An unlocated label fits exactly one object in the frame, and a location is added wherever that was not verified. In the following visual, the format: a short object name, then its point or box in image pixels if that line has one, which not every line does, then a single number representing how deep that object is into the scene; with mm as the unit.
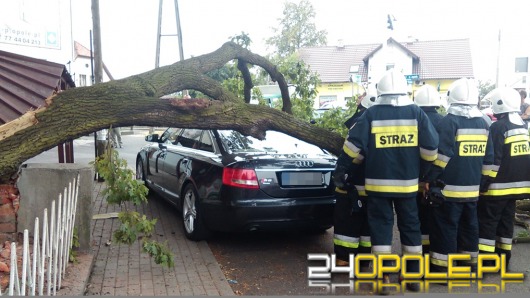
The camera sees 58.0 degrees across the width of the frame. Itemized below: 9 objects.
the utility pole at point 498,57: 31716
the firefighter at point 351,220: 4465
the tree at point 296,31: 56594
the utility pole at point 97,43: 9930
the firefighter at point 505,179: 4609
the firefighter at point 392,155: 4031
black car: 4887
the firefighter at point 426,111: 4684
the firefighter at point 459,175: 4352
